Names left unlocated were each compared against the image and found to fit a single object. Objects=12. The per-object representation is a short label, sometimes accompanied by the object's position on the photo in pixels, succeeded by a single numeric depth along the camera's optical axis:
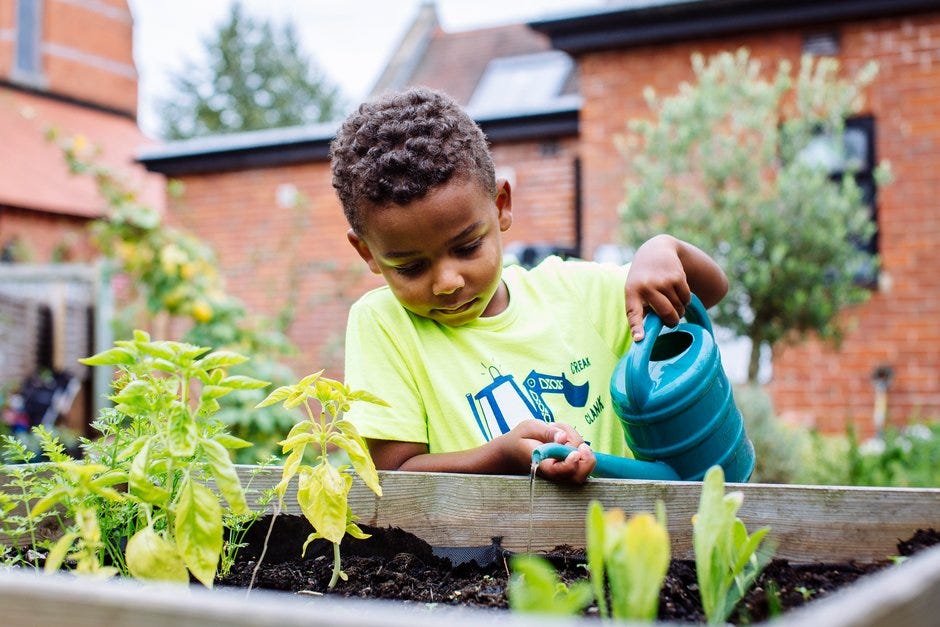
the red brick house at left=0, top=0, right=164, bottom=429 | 6.72
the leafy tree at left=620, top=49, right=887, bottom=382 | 4.99
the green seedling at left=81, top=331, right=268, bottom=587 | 0.87
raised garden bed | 1.10
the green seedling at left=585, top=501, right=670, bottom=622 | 0.63
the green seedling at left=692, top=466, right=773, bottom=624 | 0.79
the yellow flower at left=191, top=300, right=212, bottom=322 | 5.06
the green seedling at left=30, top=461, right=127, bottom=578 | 0.78
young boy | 1.39
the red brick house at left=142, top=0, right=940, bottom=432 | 6.18
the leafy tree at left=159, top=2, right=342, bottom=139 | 32.88
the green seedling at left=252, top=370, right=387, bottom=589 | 1.05
